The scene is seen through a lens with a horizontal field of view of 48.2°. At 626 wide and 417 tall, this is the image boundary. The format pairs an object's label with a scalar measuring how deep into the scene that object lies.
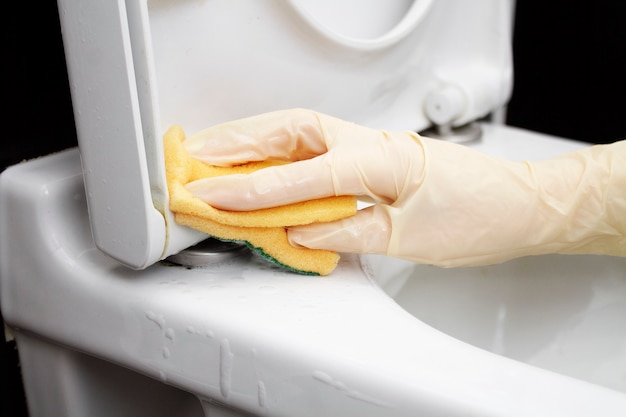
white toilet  0.47
